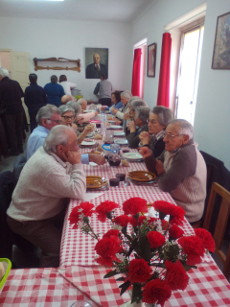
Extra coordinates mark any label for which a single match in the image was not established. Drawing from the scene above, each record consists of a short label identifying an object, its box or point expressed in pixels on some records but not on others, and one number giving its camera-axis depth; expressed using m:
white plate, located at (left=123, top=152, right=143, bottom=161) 2.39
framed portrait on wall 7.36
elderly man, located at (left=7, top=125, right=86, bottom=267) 1.56
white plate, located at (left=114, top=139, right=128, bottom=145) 3.07
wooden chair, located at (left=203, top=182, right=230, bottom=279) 1.38
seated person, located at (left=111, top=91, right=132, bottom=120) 4.81
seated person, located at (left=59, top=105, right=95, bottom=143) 3.17
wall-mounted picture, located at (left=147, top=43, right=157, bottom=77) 5.01
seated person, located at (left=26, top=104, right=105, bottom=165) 2.46
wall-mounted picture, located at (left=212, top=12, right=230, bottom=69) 2.43
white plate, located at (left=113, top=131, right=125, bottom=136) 3.61
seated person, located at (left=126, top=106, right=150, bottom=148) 3.02
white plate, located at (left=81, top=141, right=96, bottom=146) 2.91
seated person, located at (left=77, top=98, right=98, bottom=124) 3.88
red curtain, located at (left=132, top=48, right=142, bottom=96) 6.45
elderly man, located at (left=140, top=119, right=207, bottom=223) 1.69
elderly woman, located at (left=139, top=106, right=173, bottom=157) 2.45
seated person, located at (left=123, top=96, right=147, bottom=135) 3.49
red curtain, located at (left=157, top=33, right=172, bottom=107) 4.23
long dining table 0.87
